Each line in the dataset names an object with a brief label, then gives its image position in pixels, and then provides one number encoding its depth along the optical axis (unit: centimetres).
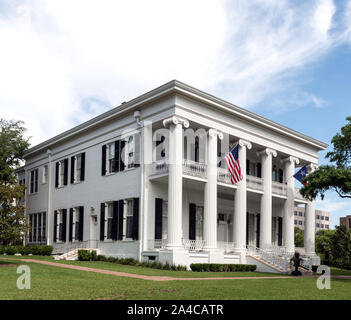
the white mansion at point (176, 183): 2569
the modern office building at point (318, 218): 13525
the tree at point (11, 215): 2264
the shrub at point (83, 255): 2800
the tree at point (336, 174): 2419
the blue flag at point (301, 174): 3080
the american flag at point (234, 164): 2577
